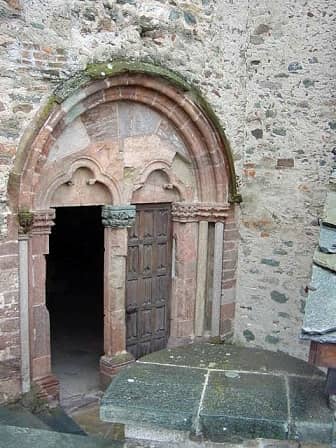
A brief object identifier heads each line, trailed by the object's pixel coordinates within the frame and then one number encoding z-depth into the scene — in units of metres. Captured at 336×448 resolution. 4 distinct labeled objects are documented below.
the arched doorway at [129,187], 4.52
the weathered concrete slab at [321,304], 1.74
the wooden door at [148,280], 5.45
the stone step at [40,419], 4.02
